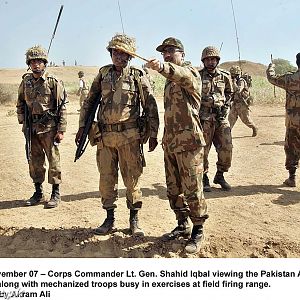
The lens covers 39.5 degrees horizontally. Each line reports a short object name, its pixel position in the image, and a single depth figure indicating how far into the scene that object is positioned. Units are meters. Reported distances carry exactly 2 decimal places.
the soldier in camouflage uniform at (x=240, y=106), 11.82
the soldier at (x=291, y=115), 6.41
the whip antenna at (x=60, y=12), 5.74
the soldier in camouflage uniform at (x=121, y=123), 4.63
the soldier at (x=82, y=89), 17.09
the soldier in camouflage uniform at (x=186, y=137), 4.14
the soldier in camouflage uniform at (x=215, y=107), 6.29
